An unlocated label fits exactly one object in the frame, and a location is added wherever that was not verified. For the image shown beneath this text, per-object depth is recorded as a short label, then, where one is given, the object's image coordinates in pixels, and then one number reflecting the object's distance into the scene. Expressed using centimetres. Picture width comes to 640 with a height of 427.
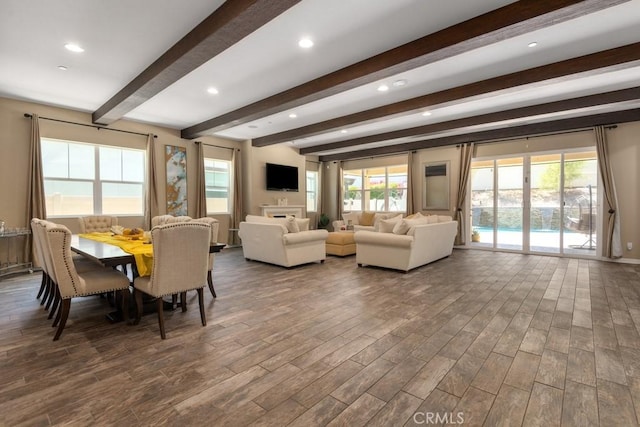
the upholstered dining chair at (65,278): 248
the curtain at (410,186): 858
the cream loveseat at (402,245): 495
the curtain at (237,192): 795
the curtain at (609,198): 586
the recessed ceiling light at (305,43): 310
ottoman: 651
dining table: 260
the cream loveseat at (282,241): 525
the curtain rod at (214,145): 726
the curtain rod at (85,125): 504
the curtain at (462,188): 762
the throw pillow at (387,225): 550
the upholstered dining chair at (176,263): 255
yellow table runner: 270
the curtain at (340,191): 1055
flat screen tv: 845
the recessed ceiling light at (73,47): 326
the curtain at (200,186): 722
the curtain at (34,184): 504
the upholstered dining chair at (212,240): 366
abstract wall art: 678
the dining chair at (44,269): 300
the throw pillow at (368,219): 905
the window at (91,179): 546
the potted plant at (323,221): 1047
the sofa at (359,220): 863
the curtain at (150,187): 639
